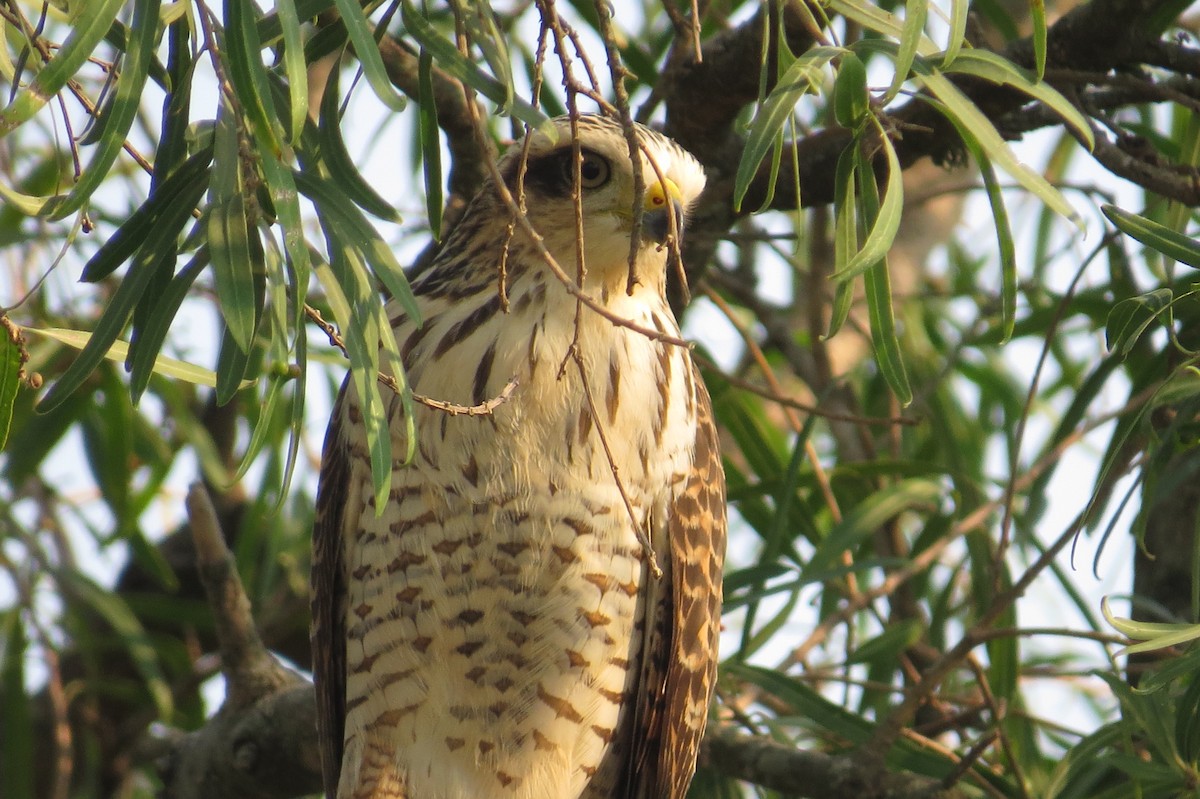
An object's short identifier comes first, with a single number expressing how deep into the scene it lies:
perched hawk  5.43
